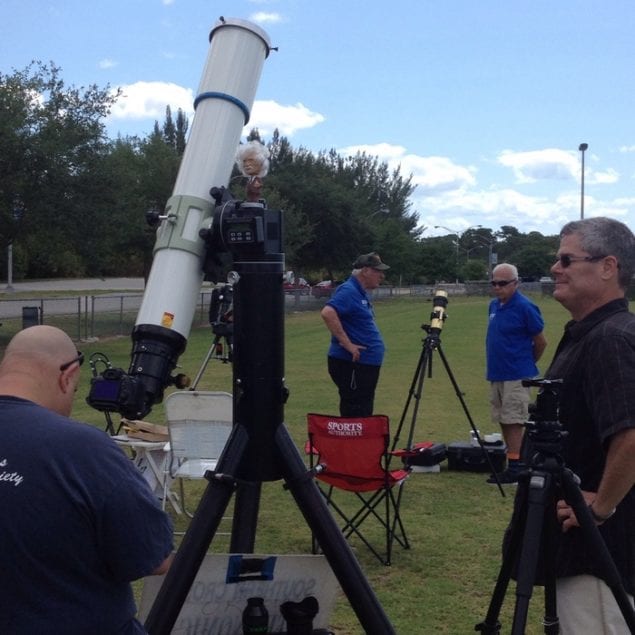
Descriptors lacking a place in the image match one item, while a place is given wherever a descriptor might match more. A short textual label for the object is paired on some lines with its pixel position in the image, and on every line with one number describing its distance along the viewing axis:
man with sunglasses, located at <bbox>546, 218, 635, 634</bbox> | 2.62
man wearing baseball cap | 7.42
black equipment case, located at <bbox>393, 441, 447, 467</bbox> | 7.71
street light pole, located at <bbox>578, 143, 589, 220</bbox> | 41.97
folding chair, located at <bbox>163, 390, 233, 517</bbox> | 6.02
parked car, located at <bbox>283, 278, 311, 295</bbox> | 39.76
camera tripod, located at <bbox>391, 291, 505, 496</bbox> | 7.16
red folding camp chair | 5.48
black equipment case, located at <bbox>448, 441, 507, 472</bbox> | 7.86
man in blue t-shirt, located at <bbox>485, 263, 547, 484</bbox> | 7.41
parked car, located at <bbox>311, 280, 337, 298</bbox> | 41.69
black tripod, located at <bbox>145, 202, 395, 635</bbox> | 2.81
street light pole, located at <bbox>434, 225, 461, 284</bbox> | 72.31
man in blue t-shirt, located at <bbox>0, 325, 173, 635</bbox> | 2.03
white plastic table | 6.14
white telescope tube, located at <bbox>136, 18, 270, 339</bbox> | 3.35
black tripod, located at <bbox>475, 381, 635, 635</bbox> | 2.54
